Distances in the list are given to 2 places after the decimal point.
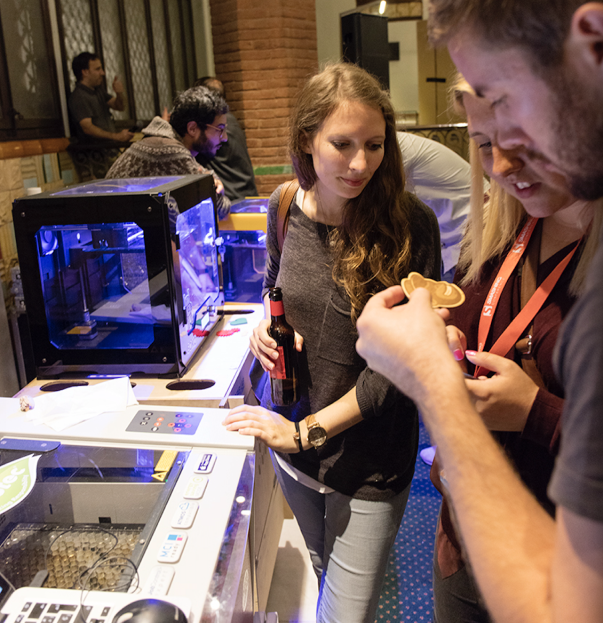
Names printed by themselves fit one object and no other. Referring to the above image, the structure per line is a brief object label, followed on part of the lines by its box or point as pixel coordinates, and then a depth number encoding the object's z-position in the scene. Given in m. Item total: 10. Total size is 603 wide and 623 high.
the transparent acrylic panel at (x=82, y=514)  0.89
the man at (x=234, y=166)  4.00
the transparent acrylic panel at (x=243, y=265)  2.76
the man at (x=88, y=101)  4.40
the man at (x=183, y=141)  2.76
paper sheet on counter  1.29
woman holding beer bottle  1.33
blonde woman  0.98
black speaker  4.24
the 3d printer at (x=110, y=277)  1.60
